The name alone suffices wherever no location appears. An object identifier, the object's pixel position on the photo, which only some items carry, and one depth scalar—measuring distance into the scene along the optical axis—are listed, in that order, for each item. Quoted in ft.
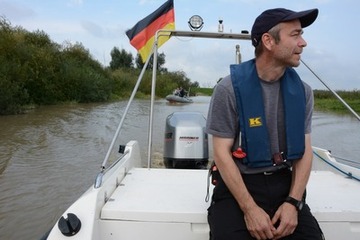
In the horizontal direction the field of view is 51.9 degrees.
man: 5.33
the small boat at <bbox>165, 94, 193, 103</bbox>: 83.41
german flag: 11.73
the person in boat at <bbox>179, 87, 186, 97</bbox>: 93.04
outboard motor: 11.34
